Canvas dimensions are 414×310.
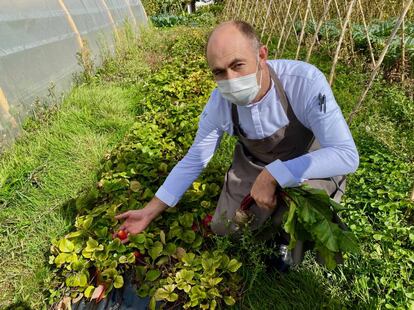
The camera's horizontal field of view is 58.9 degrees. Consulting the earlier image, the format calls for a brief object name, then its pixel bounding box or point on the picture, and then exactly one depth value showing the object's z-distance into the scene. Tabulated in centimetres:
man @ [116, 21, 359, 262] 163
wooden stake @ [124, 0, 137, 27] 1056
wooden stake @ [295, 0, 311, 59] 475
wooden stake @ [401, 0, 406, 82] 429
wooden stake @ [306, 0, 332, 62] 393
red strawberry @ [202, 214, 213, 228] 228
